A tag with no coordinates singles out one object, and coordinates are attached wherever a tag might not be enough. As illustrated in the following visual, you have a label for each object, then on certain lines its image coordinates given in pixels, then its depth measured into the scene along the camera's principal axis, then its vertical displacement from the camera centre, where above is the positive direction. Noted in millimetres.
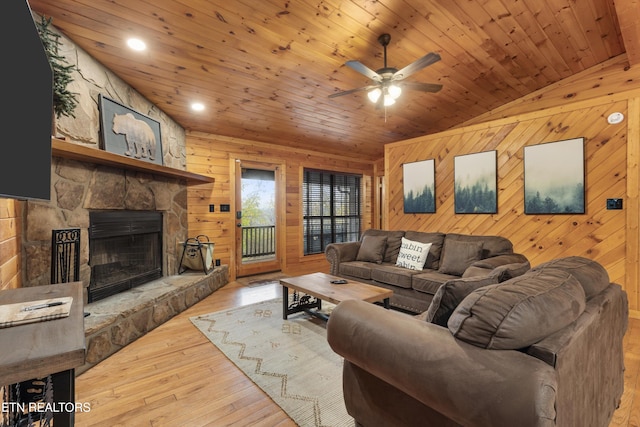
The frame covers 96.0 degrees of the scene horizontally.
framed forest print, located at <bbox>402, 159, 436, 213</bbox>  4504 +456
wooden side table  699 -353
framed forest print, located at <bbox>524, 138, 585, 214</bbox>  3301 +427
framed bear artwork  2795 +911
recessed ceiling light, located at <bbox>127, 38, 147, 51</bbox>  2521 +1532
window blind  6078 +135
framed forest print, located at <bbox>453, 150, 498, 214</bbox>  3906 +435
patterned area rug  1729 -1134
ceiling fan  2443 +1235
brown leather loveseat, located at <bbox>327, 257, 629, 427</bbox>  839 -487
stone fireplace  2219 +45
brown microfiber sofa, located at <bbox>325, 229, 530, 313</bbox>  3009 -552
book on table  946 -340
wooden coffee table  2461 -691
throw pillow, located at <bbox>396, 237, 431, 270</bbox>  3467 -496
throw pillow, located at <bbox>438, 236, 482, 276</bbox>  3119 -464
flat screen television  933 +396
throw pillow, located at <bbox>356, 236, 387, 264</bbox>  3905 -478
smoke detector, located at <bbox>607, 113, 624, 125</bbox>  3070 +1022
